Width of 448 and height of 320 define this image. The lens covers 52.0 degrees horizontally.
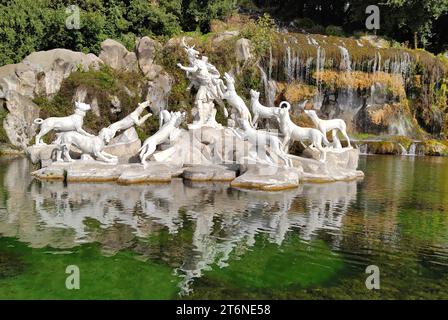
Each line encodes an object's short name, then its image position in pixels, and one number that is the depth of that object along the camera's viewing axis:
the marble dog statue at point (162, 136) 18.03
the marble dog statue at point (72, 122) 18.42
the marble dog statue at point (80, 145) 17.78
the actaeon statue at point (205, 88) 21.84
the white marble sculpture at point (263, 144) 18.00
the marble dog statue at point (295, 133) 19.38
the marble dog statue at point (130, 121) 20.06
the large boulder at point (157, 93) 32.50
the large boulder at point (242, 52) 35.44
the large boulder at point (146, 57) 34.16
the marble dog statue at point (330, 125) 20.52
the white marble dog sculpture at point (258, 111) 20.47
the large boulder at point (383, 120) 39.53
